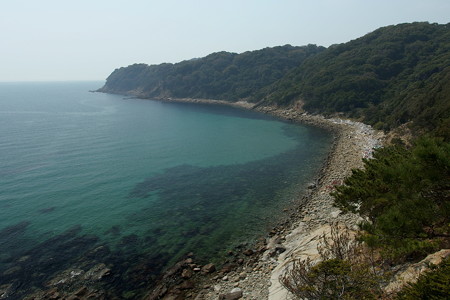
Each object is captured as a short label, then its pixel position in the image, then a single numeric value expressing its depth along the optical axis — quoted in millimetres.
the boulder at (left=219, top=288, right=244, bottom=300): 18030
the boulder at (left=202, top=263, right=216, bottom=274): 21122
